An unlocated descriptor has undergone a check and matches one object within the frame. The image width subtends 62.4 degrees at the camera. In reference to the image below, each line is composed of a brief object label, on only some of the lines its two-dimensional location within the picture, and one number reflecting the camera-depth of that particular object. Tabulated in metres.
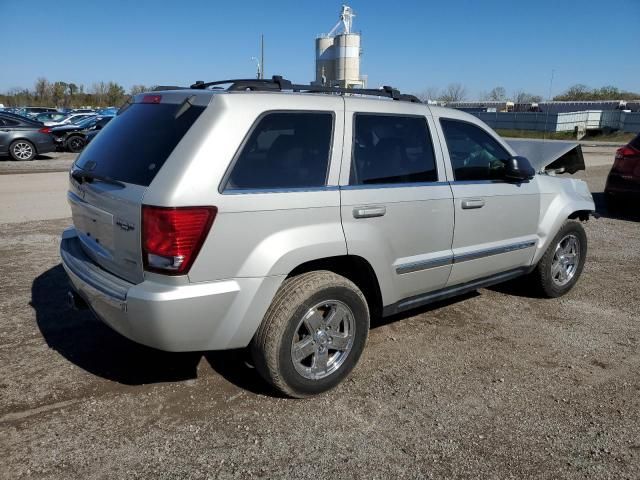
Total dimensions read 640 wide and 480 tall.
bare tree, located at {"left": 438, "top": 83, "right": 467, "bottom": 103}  87.44
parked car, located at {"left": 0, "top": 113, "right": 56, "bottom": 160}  16.30
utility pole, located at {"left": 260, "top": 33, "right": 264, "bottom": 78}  34.09
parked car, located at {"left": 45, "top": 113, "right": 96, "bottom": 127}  27.03
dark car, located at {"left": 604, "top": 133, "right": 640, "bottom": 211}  8.52
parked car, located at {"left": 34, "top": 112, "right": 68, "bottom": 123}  27.84
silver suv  2.73
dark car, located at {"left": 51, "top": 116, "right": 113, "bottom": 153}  19.91
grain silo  65.00
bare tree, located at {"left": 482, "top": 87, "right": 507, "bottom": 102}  107.94
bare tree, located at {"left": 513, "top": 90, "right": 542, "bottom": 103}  97.44
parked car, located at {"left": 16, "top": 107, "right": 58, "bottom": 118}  34.97
